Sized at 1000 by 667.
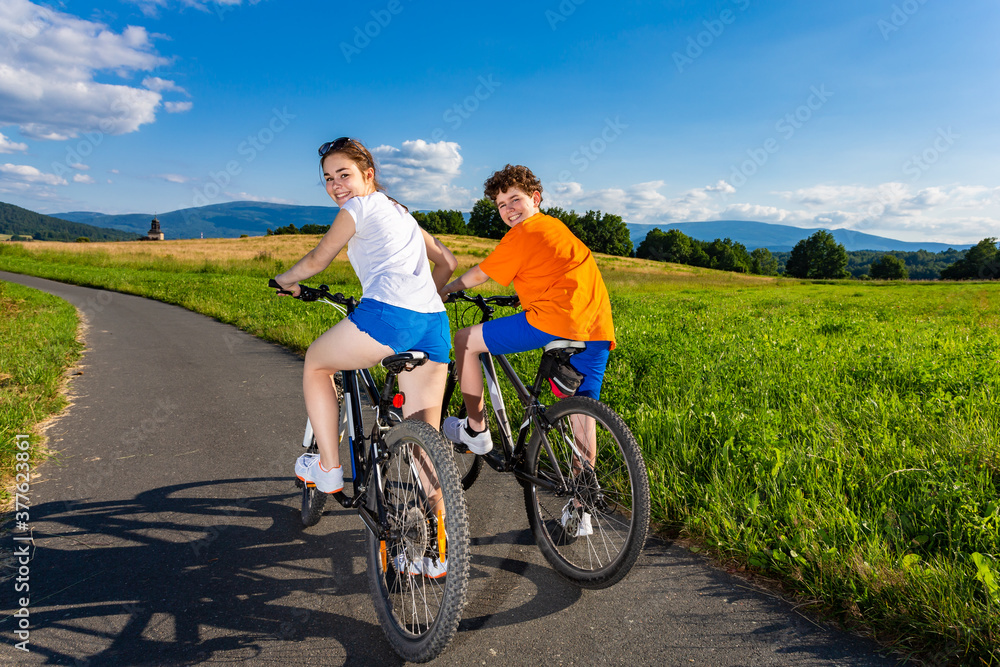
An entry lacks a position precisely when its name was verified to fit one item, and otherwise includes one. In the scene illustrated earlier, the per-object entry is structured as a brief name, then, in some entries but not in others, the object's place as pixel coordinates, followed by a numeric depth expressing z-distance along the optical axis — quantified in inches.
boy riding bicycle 118.5
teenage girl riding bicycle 103.6
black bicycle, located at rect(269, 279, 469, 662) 81.7
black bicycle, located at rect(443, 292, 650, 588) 106.2
